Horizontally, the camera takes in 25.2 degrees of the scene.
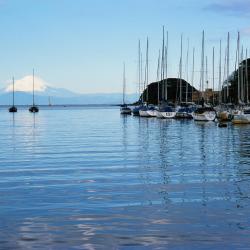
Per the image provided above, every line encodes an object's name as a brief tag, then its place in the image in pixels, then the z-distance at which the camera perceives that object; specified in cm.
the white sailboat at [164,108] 9362
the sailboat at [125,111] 13362
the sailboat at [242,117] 7049
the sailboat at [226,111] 7931
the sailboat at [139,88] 11474
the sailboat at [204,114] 8138
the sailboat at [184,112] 9126
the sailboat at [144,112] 10666
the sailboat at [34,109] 17785
